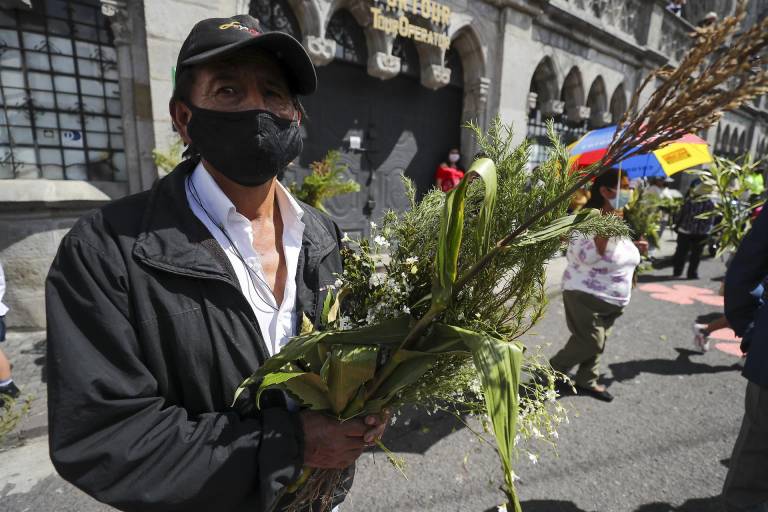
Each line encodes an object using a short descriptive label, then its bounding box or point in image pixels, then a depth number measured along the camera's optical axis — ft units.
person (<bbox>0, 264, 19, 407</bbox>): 10.74
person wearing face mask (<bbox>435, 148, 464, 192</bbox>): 26.13
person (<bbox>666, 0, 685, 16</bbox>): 41.63
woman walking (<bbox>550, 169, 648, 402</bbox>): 11.10
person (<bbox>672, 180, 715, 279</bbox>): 23.39
